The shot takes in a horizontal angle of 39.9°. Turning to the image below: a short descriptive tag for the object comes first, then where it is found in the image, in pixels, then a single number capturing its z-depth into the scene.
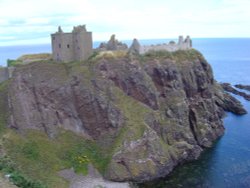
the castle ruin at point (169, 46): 93.47
